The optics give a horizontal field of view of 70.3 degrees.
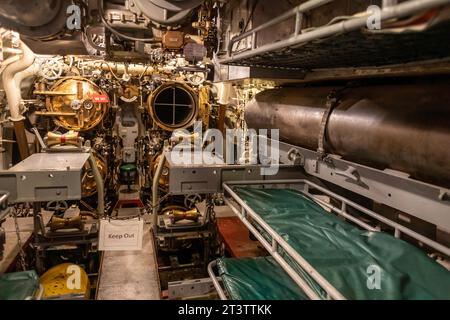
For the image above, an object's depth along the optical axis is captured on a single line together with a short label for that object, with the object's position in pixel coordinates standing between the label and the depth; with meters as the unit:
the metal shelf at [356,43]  1.08
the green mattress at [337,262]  1.29
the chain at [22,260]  2.98
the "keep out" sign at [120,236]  2.75
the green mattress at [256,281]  1.71
